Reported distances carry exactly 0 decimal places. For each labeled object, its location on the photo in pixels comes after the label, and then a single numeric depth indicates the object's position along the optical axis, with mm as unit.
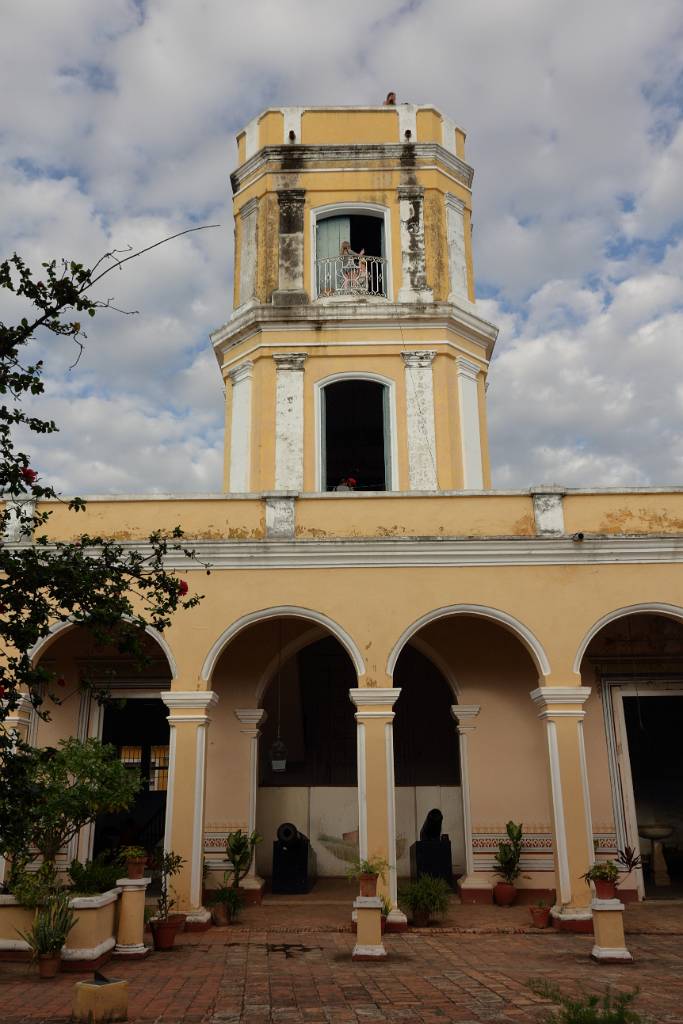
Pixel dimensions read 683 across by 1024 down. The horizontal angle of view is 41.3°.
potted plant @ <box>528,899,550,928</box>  10633
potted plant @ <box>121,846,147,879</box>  9203
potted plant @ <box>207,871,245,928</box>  10914
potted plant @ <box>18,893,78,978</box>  8070
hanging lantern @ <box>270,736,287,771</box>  12836
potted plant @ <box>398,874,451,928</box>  10594
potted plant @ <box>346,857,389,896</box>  9227
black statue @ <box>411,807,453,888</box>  12430
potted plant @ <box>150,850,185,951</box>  9359
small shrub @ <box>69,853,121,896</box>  9683
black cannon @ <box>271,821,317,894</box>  13055
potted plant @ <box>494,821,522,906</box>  12195
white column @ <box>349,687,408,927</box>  10938
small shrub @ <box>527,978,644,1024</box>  4695
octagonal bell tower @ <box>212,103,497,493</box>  14742
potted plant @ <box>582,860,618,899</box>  9016
